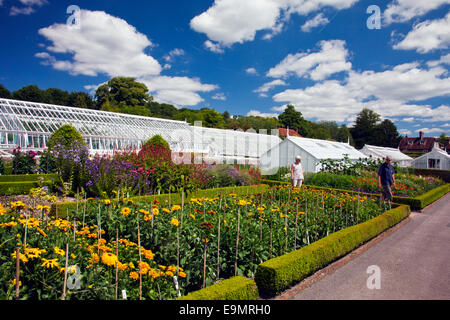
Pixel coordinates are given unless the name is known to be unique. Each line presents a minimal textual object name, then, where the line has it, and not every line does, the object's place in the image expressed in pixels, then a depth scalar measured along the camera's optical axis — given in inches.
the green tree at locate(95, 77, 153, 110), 1959.9
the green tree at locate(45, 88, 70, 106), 1874.3
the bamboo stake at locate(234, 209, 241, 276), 149.6
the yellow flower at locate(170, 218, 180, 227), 135.9
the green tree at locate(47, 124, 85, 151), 477.3
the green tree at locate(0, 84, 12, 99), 1643.6
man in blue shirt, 377.4
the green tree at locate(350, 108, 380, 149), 2489.4
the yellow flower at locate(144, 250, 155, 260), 119.0
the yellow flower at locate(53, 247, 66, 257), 101.0
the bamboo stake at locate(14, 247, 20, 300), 78.9
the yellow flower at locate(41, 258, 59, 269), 93.6
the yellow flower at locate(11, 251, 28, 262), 89.6
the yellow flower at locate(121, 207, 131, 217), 145.7
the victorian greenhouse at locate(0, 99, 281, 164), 613.3
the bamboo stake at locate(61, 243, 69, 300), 89.7
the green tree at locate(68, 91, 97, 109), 1792.1
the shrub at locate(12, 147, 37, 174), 419.8
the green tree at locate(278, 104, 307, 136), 2304.4
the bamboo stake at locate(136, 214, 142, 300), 106.0
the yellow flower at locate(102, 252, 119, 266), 103.3
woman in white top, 444.5
